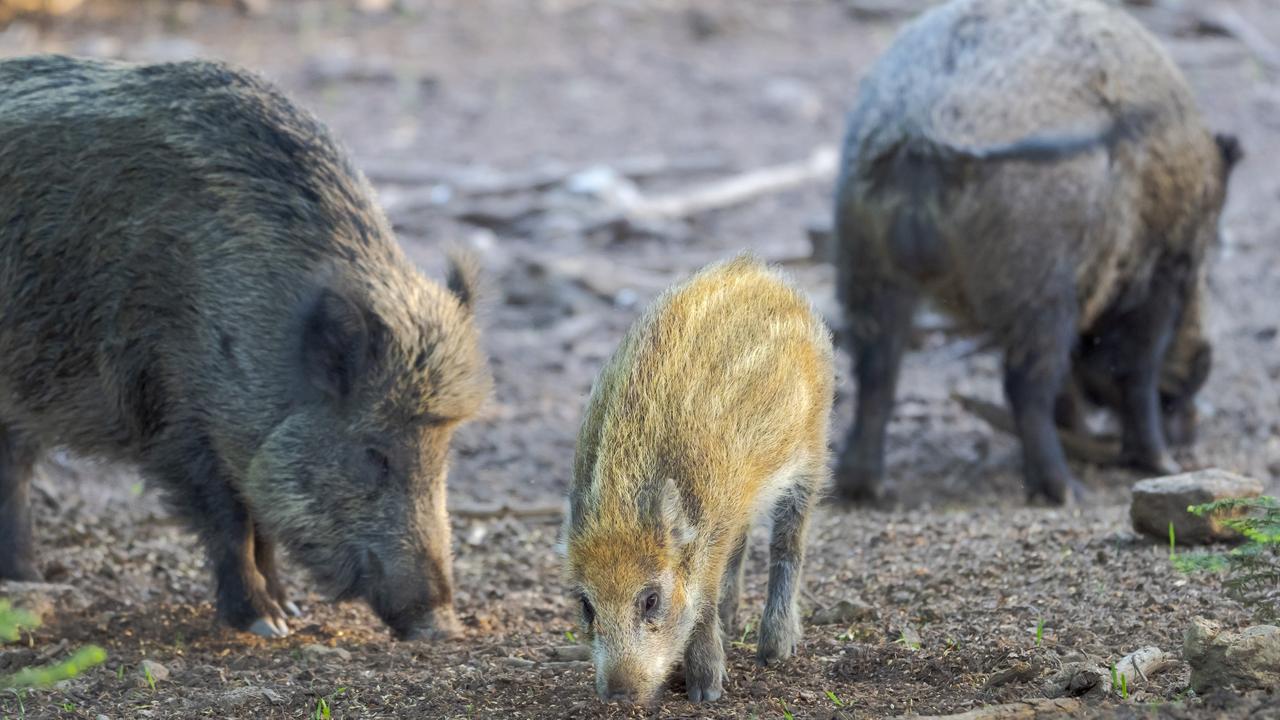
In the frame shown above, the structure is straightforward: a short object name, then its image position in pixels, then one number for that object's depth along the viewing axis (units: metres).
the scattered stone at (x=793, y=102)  28.19
